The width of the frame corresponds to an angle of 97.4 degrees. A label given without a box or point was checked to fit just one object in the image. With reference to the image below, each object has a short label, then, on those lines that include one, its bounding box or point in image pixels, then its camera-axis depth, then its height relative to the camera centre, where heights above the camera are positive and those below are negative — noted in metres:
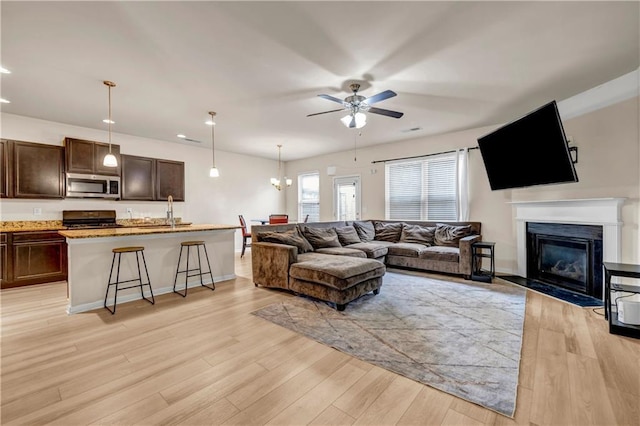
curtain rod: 5.34 +1.18
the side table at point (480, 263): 4.54 -0.89
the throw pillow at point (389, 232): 6.04 -0.46
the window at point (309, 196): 8.08 +0.45
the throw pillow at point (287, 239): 4.20 -0.41
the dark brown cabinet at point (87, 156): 4.77 +1.00
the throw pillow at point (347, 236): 5.57 -0.49
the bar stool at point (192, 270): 3.99 -0.87
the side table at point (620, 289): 2.57 -0.79
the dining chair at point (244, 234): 6.84 -0.54
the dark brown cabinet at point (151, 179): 5.47 +0.70
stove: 4.89 -0.11
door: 7.16 +0.36
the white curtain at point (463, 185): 5.35 +0.49
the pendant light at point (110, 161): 3.59 +0.67
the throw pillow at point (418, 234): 5.57 -0.49
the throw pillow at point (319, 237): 4.94 -0.47
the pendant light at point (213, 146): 4.47 +1.54
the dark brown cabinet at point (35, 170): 4.37 +0.70
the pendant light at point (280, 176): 8.58 +1.11
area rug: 1.97 -1.17
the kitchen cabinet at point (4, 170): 4.29 +0.67
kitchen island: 3.25 -0.61
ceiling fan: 3.39 +1.29
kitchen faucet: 4.27 -0.11
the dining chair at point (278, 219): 6.61 -0.18
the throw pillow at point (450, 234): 5.18 -0.44
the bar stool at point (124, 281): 3.34 -0.83
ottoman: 3.25 -0.82
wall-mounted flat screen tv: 3.18 +0.76
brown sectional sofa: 3.41 -0.67
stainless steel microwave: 4.82 +0.48
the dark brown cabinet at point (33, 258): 4.17 -0.69
